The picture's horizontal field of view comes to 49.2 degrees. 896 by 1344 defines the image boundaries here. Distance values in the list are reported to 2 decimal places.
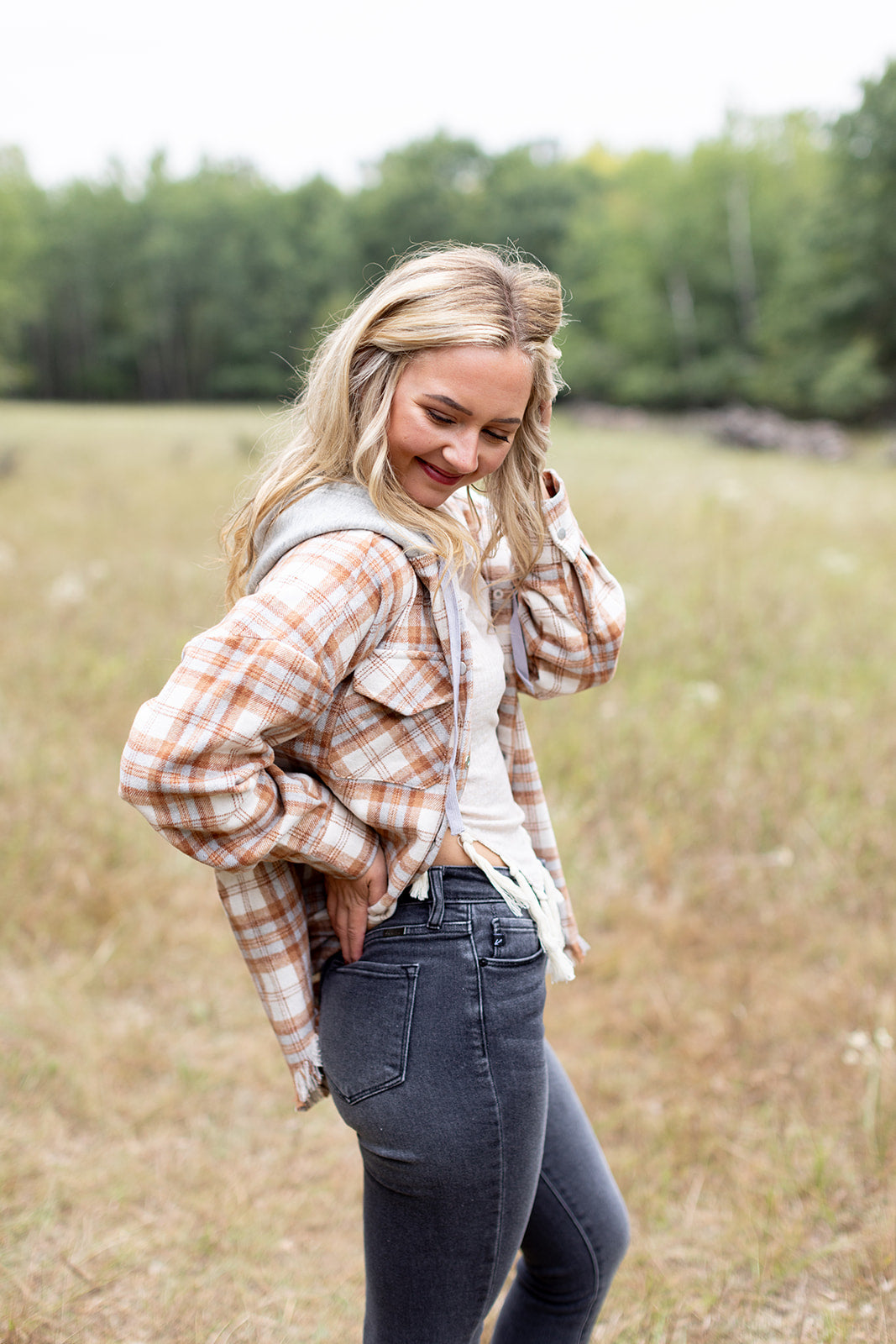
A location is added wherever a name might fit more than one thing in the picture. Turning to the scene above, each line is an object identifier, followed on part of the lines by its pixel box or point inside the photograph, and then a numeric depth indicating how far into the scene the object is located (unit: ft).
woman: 4.58
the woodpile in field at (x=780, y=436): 56.54
